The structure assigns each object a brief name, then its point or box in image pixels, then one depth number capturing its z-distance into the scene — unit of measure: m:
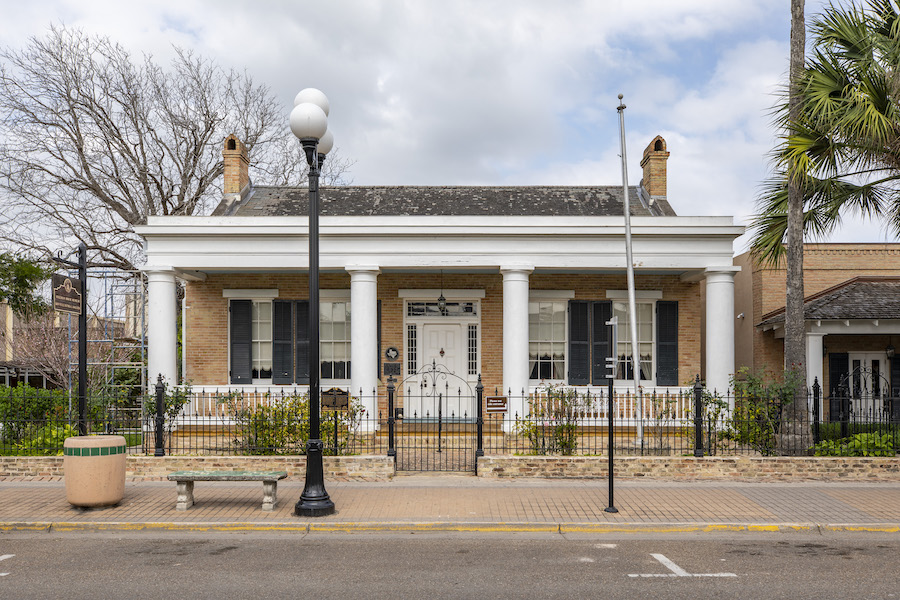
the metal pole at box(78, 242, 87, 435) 10.66
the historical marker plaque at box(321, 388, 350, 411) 12.31
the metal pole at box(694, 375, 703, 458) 11.26
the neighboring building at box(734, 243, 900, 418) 17.11
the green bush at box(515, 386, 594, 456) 11.72
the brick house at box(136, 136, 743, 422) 14.66
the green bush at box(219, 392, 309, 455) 11.62
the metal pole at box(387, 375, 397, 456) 11.18
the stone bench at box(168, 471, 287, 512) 9.17
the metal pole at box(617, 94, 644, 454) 13.35
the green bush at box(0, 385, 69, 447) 12.19
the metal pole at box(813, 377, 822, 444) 11.64
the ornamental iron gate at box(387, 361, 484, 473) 11.88
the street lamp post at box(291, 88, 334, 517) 8.77
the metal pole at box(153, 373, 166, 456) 11.15
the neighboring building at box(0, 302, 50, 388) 24.86
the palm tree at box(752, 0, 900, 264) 10.66
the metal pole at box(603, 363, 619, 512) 9.14
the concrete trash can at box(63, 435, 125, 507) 9.11
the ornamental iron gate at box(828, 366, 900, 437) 17.89
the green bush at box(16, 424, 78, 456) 11.87
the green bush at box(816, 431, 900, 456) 11.50
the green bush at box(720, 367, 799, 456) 11.69
